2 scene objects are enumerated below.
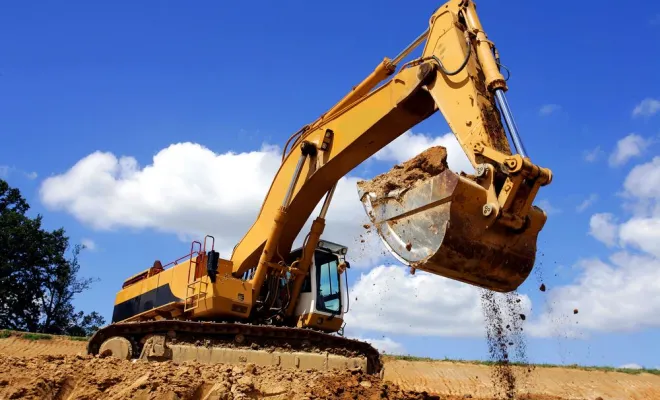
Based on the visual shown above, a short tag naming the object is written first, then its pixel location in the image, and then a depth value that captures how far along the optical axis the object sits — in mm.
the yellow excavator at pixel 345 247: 6105
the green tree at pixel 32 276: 30359
